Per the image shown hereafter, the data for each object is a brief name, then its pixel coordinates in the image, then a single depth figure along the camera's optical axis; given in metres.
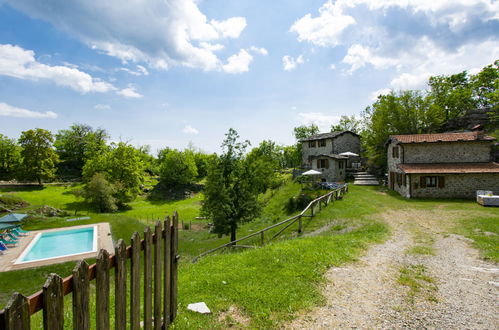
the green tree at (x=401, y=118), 36.84
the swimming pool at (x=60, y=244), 17.56
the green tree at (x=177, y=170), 54.97
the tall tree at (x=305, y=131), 74.88
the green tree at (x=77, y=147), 60.75
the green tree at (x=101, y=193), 35.22
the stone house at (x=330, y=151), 37.09
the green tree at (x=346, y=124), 66.62
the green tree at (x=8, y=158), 53.41
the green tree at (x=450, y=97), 42.69
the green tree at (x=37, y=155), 46.97
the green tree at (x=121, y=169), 41.00
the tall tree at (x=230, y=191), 18.55
